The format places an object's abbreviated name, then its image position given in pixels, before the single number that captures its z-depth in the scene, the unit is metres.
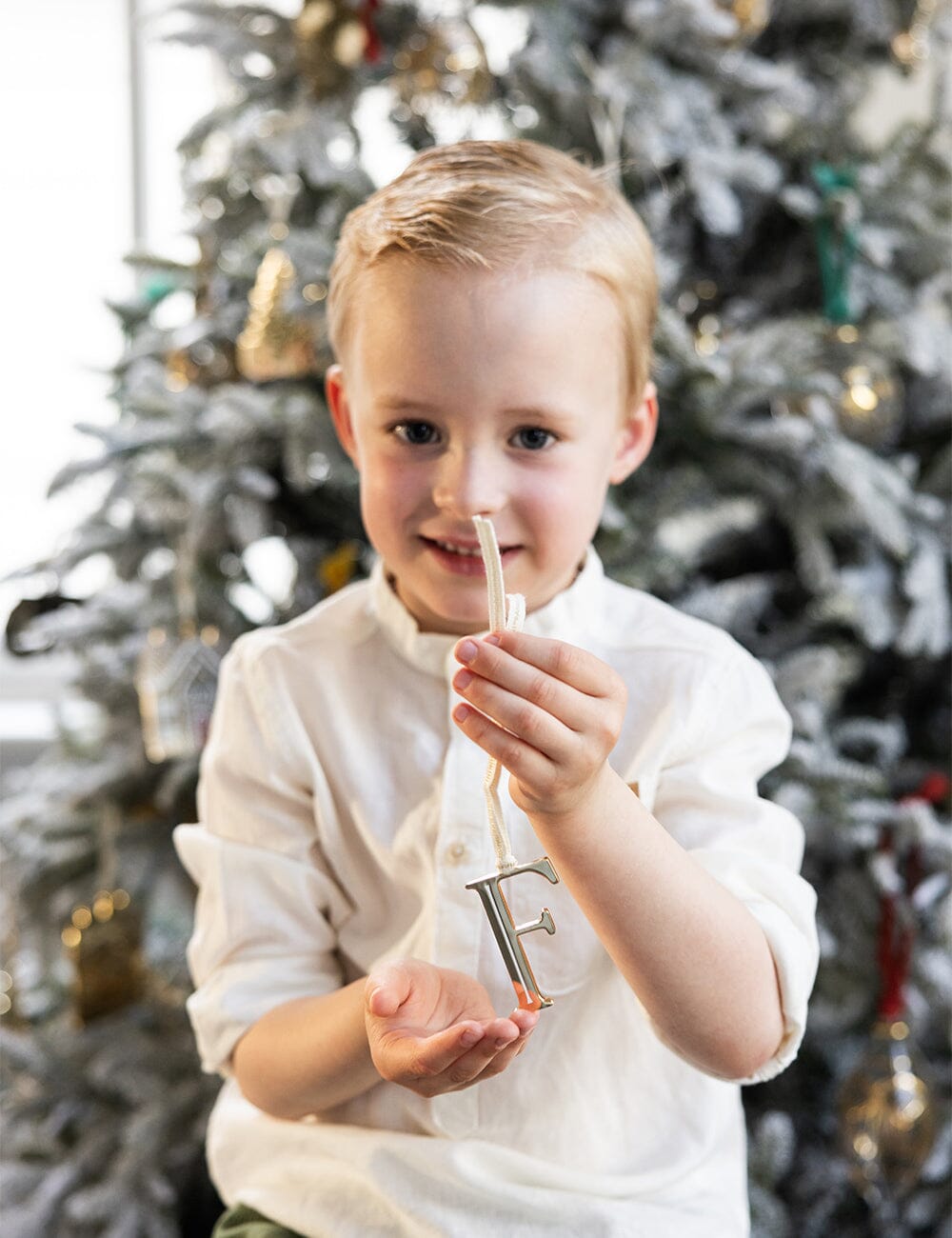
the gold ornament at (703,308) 1.55
